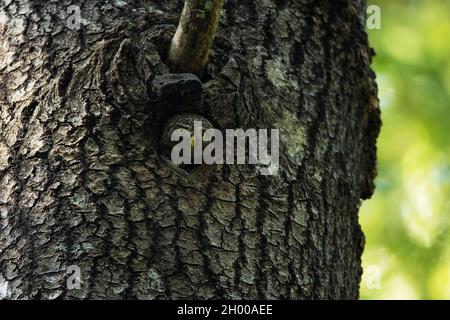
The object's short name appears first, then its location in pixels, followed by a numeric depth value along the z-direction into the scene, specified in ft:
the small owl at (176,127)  7.52
